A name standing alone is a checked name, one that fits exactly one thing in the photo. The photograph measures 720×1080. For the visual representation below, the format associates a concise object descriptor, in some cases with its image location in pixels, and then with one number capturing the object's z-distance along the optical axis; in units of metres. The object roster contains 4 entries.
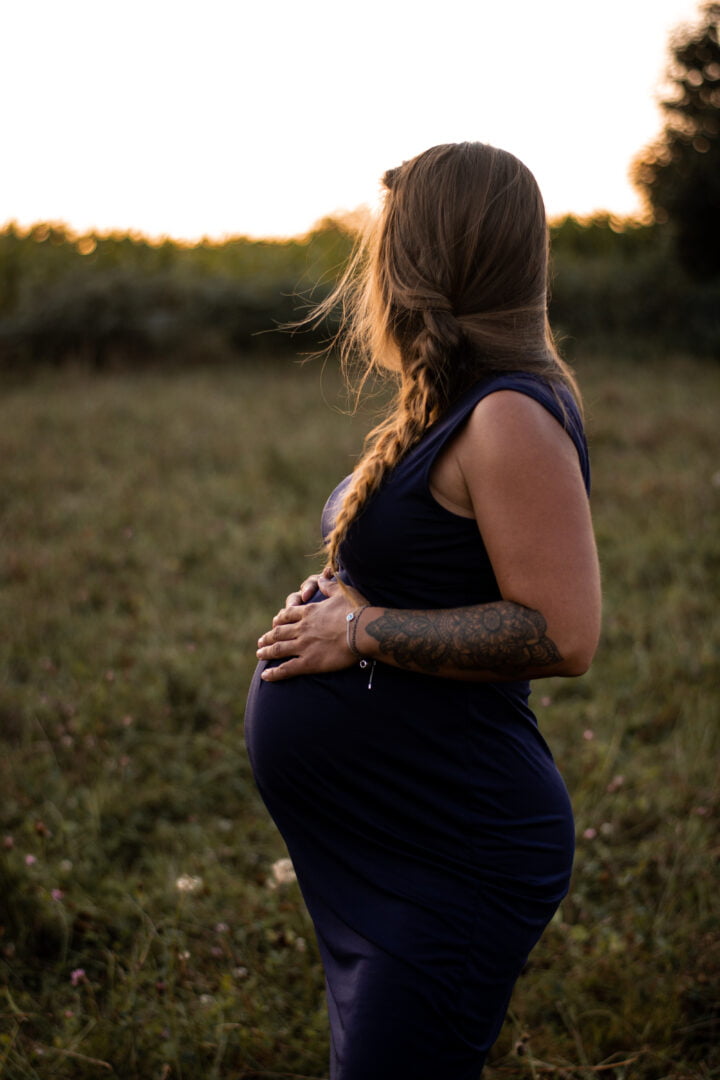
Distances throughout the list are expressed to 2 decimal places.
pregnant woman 1.31
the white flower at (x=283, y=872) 2.63
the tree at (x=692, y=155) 12.76
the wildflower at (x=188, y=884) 2.59
